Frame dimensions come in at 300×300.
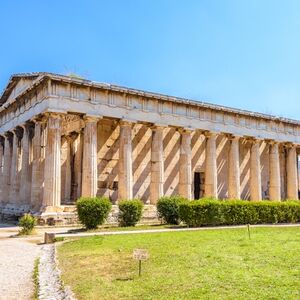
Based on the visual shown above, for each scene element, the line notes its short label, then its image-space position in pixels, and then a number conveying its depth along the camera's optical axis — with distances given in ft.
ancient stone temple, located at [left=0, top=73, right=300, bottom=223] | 82.79
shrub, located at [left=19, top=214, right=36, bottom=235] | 61.36
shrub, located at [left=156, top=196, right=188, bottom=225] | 74.49
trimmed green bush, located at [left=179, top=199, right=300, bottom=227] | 68.80
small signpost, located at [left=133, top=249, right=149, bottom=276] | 27.37
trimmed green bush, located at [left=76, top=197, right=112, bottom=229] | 65.92
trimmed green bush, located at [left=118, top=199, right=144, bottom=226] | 71.31
